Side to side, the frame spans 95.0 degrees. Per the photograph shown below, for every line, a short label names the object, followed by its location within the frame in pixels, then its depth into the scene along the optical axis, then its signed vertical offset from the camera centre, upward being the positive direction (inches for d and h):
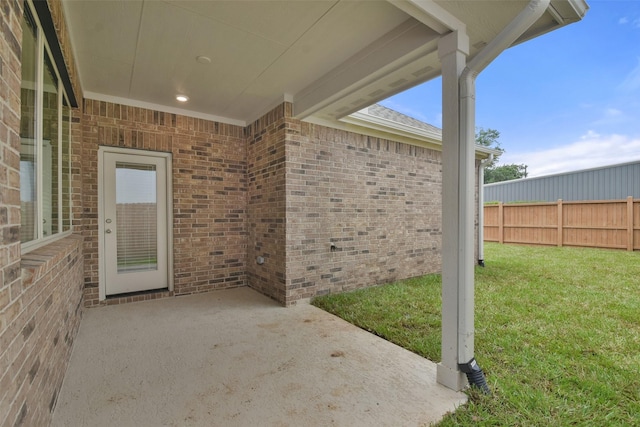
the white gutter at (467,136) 82.0 +21.6
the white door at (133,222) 161.0 -5.8
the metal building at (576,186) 431.5 +45.0
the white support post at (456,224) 82.6 -3.4
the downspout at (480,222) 259.8 -8.7
